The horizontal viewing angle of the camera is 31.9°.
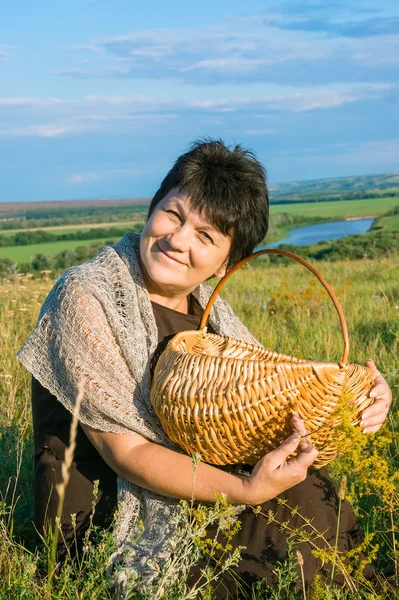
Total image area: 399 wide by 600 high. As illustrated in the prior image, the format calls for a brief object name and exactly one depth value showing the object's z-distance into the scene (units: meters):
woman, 2.10
